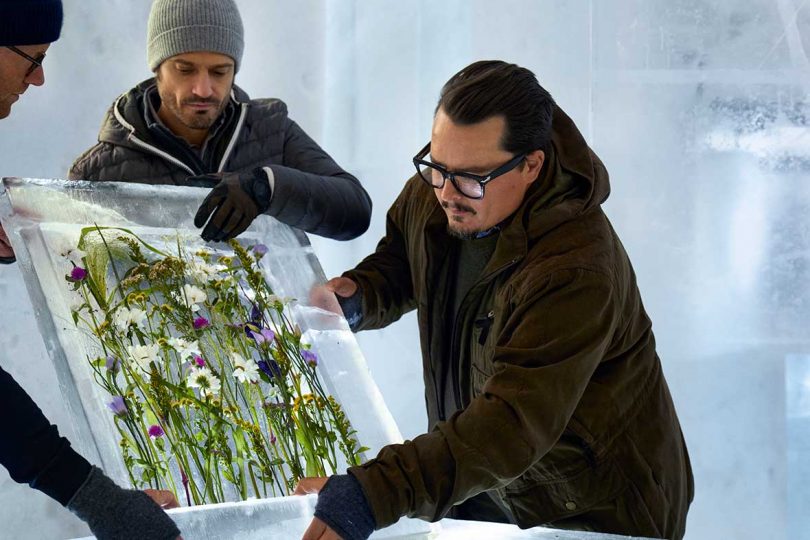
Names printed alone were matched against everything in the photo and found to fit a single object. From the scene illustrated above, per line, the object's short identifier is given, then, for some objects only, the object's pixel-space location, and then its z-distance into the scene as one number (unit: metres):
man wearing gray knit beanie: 3.65
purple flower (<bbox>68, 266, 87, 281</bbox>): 3.23
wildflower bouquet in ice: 3.14
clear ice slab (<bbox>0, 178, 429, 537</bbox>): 3.09
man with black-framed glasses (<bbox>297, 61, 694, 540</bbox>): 3.01
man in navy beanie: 2.86
